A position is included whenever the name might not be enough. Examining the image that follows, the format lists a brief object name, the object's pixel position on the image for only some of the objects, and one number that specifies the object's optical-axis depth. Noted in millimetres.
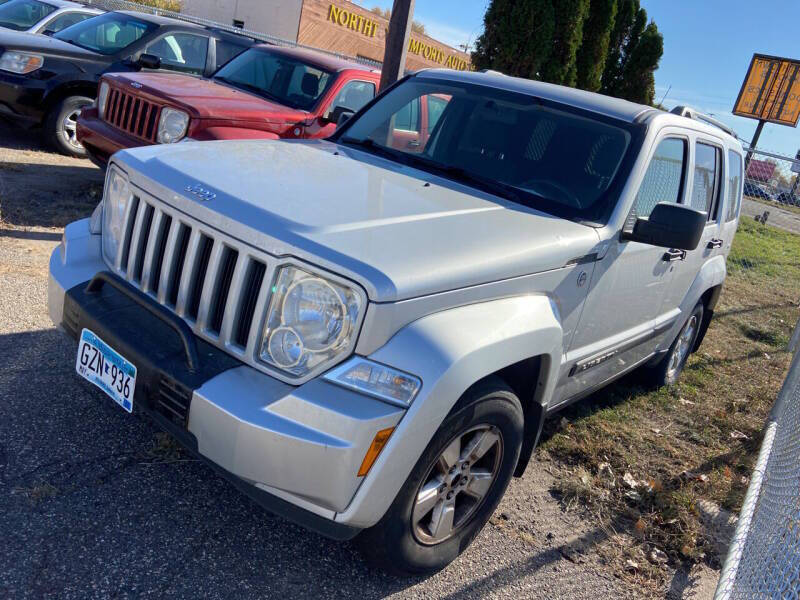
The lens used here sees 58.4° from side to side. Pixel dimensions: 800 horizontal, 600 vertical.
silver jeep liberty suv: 2291
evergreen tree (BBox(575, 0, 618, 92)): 12469
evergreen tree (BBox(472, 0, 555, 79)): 10344
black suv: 7828
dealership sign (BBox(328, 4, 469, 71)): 30578
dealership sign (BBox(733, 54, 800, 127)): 20750
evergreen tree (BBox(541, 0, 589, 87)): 10627
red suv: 6109
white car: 9805
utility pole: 6504
